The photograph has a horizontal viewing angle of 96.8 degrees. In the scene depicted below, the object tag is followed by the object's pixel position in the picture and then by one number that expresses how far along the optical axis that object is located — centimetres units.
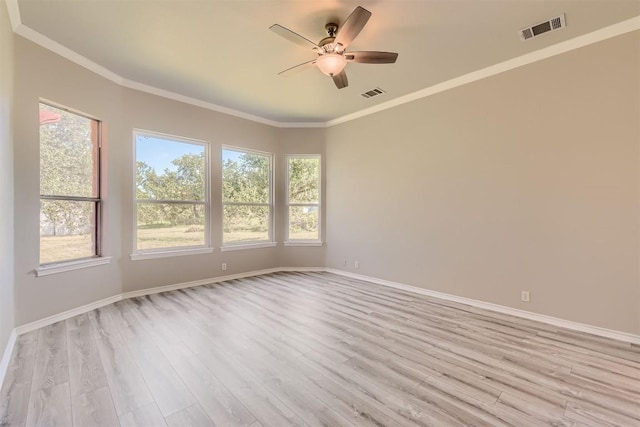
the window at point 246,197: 530
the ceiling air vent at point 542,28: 273
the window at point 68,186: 321
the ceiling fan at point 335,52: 250
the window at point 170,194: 431
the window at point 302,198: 601
